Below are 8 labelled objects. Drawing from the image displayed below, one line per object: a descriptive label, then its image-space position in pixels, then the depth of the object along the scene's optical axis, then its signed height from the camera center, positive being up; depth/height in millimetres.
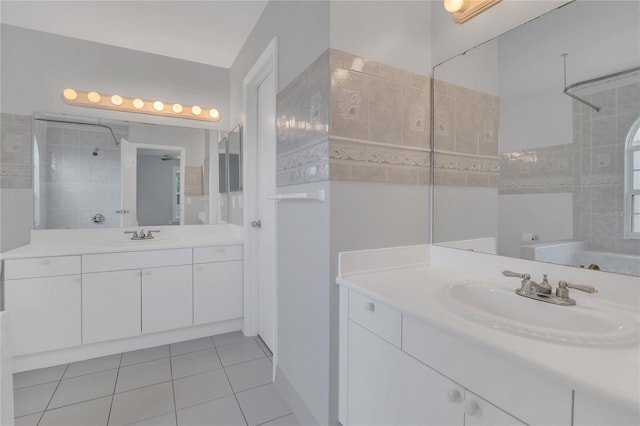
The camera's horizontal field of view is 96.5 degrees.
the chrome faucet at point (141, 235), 2558 -239
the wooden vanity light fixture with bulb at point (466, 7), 1252 +911
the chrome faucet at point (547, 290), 930 -276
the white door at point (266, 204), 2182 +41
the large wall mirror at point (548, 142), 925 +274
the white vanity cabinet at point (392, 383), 788 -563
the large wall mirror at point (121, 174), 2338 +311
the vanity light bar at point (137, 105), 2387 +933
